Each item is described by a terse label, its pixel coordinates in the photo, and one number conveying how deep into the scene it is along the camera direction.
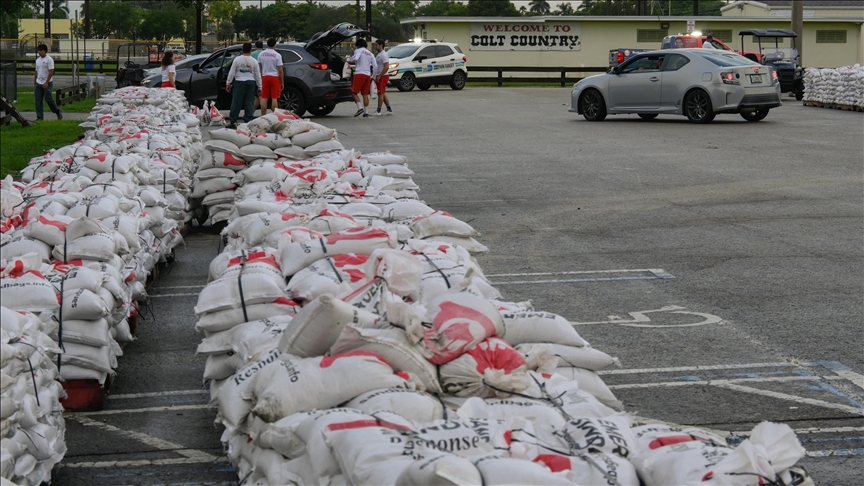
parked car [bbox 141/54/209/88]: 25.42
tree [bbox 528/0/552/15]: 148.62
